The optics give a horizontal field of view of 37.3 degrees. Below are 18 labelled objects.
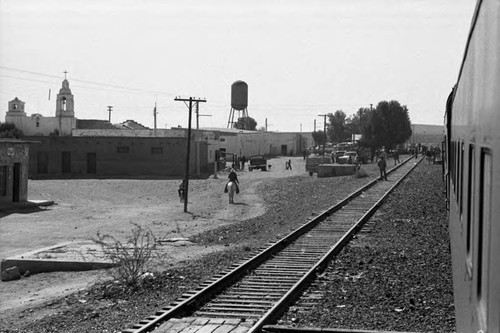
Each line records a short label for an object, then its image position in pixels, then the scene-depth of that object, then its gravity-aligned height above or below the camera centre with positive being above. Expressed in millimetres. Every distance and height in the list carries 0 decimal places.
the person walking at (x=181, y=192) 39138 -1887
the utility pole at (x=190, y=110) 33750 +2356
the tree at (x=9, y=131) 82900 +2741
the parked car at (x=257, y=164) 74562 -572
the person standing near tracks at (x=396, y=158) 75025 +304
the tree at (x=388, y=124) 102750 +5106
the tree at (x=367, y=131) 102562 +4083
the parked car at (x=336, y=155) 81500 +536
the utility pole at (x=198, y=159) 66625 -174
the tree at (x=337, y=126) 188250 +8660
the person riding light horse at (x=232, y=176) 35000 -868
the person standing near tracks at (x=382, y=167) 43688 -381
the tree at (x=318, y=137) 157200 +4787
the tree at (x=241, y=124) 138200 +6550
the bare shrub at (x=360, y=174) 50112 -941
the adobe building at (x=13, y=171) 38906 -930
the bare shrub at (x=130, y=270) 12498 -1973
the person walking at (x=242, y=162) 76200 -419
